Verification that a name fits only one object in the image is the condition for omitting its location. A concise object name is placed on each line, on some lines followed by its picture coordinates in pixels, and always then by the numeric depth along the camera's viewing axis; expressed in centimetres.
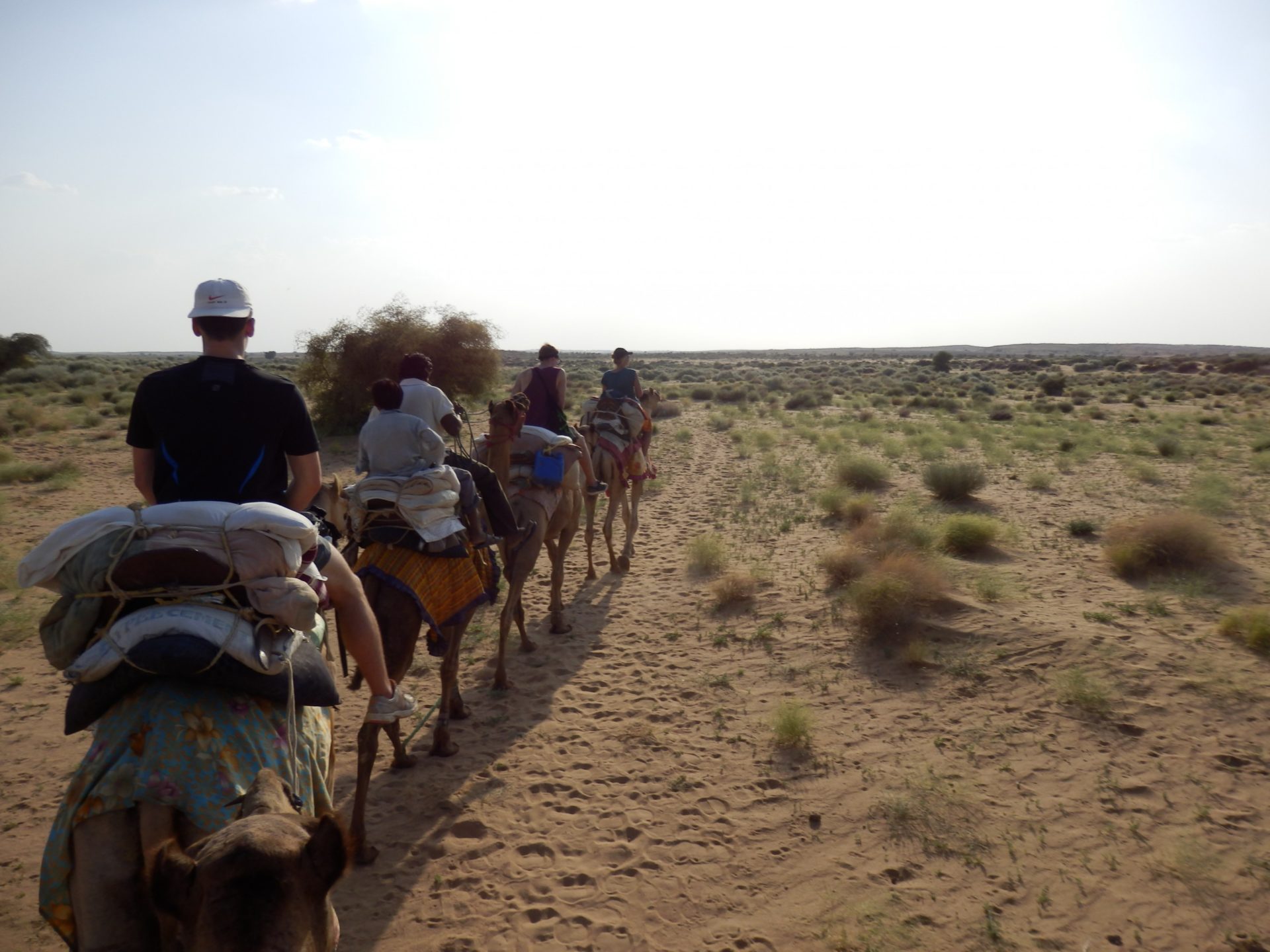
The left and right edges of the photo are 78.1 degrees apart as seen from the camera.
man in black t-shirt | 292
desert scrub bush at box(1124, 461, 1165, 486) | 1496
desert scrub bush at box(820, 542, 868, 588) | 905
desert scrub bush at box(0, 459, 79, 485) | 1548
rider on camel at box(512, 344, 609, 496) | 787
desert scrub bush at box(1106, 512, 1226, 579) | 895
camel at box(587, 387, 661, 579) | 976
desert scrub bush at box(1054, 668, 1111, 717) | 591
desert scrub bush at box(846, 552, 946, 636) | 764
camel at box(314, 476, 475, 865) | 445
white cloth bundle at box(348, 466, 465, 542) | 476
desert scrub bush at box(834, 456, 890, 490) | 1530
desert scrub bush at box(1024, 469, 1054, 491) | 1460
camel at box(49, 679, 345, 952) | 192
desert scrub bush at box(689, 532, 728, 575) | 1012
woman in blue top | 999
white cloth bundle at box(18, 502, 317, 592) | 239
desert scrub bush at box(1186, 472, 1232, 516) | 1180
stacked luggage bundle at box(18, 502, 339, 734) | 236
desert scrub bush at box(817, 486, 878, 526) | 1225
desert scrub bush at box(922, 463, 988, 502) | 1371
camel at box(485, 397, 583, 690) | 625
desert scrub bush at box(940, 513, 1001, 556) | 1021
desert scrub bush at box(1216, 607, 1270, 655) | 657
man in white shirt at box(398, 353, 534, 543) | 564
